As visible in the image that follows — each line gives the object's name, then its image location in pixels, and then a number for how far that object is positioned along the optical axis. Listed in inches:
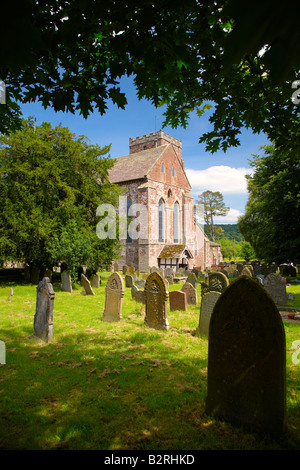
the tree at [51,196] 619.8
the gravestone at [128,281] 638.5
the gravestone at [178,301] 370.9
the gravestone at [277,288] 409.1
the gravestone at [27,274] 741.8
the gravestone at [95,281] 663.8
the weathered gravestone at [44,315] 245.9
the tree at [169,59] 47.2
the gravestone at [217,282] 335.9
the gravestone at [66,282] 581.3
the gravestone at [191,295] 422.0
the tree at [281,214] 760.3
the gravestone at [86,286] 529.0
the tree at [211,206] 2337.6
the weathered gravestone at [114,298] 317.4
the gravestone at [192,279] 598.5
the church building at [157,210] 1118.4
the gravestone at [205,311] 243.9
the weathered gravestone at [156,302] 282.3
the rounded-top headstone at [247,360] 108.3
